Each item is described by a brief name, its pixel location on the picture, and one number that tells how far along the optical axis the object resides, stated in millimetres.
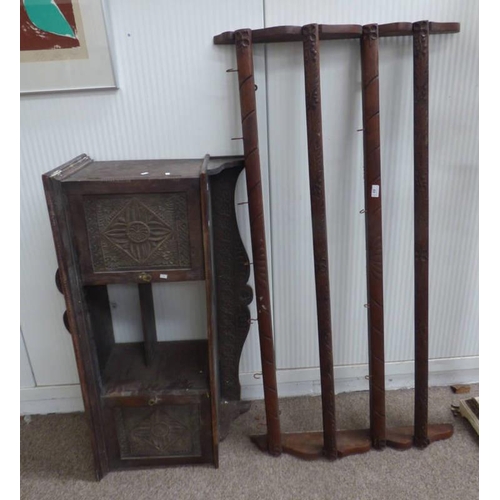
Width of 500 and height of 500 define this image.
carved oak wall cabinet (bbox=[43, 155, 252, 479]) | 1184
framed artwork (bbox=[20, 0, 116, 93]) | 1264
